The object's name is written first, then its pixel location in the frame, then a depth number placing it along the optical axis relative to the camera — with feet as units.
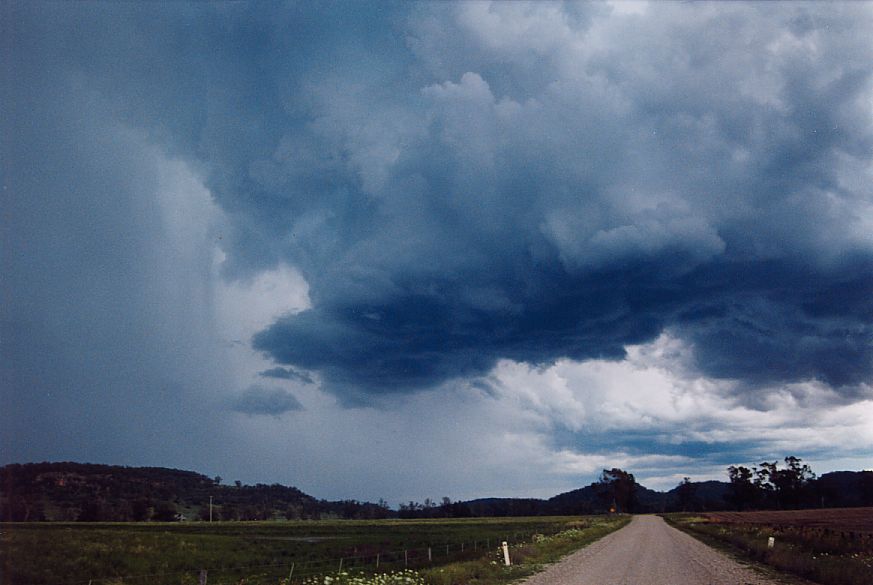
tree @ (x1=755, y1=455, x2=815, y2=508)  633.20
